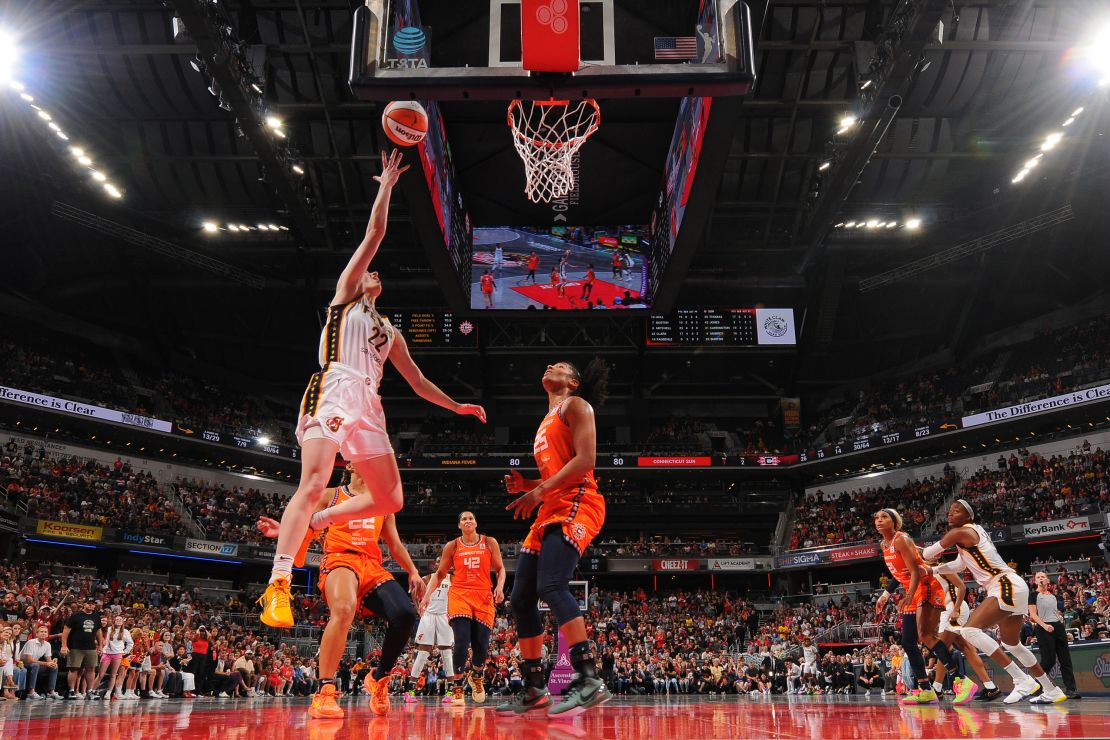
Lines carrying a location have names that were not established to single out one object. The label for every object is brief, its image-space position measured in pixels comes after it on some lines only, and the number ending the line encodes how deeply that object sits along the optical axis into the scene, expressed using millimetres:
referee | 9805
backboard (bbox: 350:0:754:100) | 8094
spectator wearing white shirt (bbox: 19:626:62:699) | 12008
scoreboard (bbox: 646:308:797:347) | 29797
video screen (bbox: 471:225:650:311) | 22734
